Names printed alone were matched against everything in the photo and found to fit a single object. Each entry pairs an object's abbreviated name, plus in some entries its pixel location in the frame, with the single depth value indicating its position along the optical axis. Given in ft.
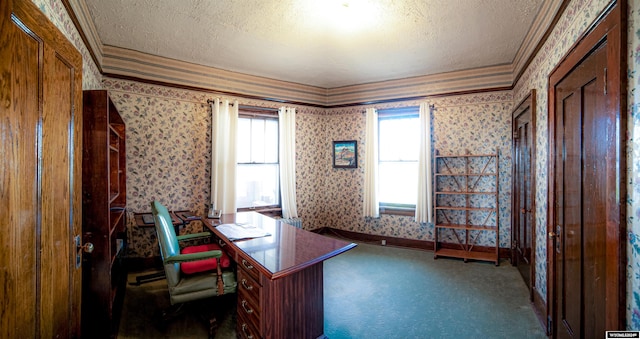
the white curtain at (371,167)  15.79
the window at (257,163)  14.75
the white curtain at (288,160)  15.43
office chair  6.95
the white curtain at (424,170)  14.40
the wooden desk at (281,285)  5.84
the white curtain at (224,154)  13.38
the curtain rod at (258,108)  14.54
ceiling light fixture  8.21
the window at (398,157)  15.37
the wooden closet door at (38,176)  3.01
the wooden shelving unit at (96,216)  6.21
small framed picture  16.70
